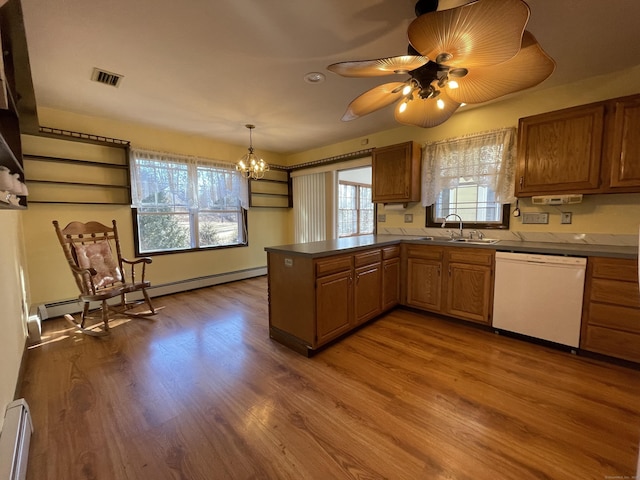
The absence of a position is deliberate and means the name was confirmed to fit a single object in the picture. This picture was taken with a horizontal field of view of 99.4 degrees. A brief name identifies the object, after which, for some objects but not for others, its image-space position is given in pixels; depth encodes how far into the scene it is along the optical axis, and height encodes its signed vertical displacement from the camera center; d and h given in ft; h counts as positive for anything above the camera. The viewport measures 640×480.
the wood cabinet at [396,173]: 11.55 +1.93
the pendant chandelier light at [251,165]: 12.19 +2.40
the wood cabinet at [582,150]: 7.17 +1.88
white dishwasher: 7.55 -2.37
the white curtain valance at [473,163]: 9.81 +2.08
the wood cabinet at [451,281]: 9.08 -2.32
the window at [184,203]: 12.75 +0.85
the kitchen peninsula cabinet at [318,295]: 7.59 -2.38
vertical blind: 16.74 +0.64
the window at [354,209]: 17.92 +0.53
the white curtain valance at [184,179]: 12.40 +2.03
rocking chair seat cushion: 9.80 -1.57
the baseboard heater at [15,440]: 3.69 -3.33
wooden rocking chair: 9.22 -1.76
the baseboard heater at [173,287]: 10.72 -3.45
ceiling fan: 3.59 +2.60
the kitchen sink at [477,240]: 9.29 -0.90
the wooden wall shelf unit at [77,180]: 10.23 +1.61
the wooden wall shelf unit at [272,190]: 16.98 +1.79
